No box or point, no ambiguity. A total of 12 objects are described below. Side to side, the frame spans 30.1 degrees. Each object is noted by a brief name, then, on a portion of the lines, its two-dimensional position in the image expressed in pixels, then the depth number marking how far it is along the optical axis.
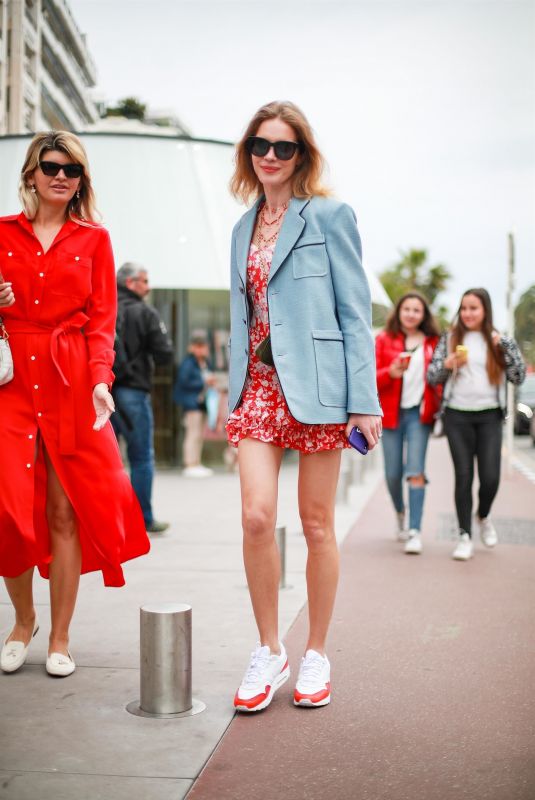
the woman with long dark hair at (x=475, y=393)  7.00
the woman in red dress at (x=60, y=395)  3.87
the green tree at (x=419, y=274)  79.19
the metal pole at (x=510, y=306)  15.30
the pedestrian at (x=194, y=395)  12.75
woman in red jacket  7.45
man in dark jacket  7.46
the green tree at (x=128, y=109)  64.88
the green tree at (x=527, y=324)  74.25
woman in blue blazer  3.63
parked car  27.40
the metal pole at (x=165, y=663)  3.50
